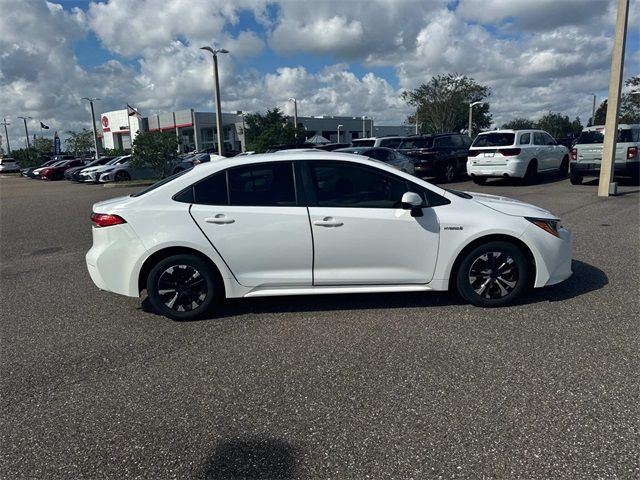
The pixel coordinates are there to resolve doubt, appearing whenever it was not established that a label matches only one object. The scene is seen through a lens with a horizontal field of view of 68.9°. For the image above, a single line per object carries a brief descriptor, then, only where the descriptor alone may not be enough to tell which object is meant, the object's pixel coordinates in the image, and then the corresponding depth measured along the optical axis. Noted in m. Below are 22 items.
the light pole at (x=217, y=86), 22.61
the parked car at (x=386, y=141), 17.44
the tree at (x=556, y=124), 76.12
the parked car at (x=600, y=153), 13.34
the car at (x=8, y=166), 49.06
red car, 33.59
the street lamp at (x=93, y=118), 40.59
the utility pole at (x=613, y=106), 11.45
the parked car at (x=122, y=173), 26.22
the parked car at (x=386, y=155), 14.43
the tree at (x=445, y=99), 48.25
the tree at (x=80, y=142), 68.56
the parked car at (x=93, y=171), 26.47
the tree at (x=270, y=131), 38.11
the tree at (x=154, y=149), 24.00
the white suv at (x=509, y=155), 14.43
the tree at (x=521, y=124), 77.12
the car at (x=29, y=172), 37.80
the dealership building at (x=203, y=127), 62.19
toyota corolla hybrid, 4.32
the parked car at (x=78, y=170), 28.69
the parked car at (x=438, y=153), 16.23
